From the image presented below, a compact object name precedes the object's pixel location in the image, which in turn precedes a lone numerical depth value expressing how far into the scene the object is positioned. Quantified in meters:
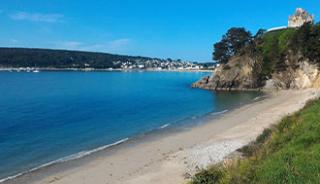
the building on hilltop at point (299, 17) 70.57
